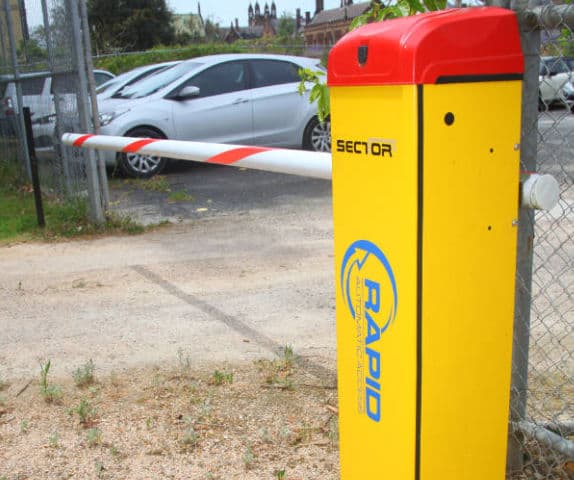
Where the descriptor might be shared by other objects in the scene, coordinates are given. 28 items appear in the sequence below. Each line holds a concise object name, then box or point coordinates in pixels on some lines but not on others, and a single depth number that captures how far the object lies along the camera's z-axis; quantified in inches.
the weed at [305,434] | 121.6
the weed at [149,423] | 128.1
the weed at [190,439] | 122.0
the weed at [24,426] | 129.2
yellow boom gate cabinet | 67.7
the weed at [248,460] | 114.3
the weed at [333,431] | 120.6
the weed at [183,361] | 149.9
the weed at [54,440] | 123.1
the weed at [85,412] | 131.0
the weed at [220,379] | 142.6
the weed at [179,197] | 351.9
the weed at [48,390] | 139.8
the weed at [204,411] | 130.3
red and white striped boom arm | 119.9
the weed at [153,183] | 382.1
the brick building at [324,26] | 3102.9
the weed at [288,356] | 150.8
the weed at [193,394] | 135.9
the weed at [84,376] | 145.5
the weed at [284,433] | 122.3
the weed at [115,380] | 145.4
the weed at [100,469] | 114.4
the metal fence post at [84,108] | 267.4
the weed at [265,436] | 121.7
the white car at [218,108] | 417.4
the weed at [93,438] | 123.5
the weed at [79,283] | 214.2
